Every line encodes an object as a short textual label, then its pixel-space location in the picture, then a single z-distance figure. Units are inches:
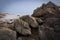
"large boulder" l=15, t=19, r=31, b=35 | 96.8
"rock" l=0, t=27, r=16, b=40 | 90.0
